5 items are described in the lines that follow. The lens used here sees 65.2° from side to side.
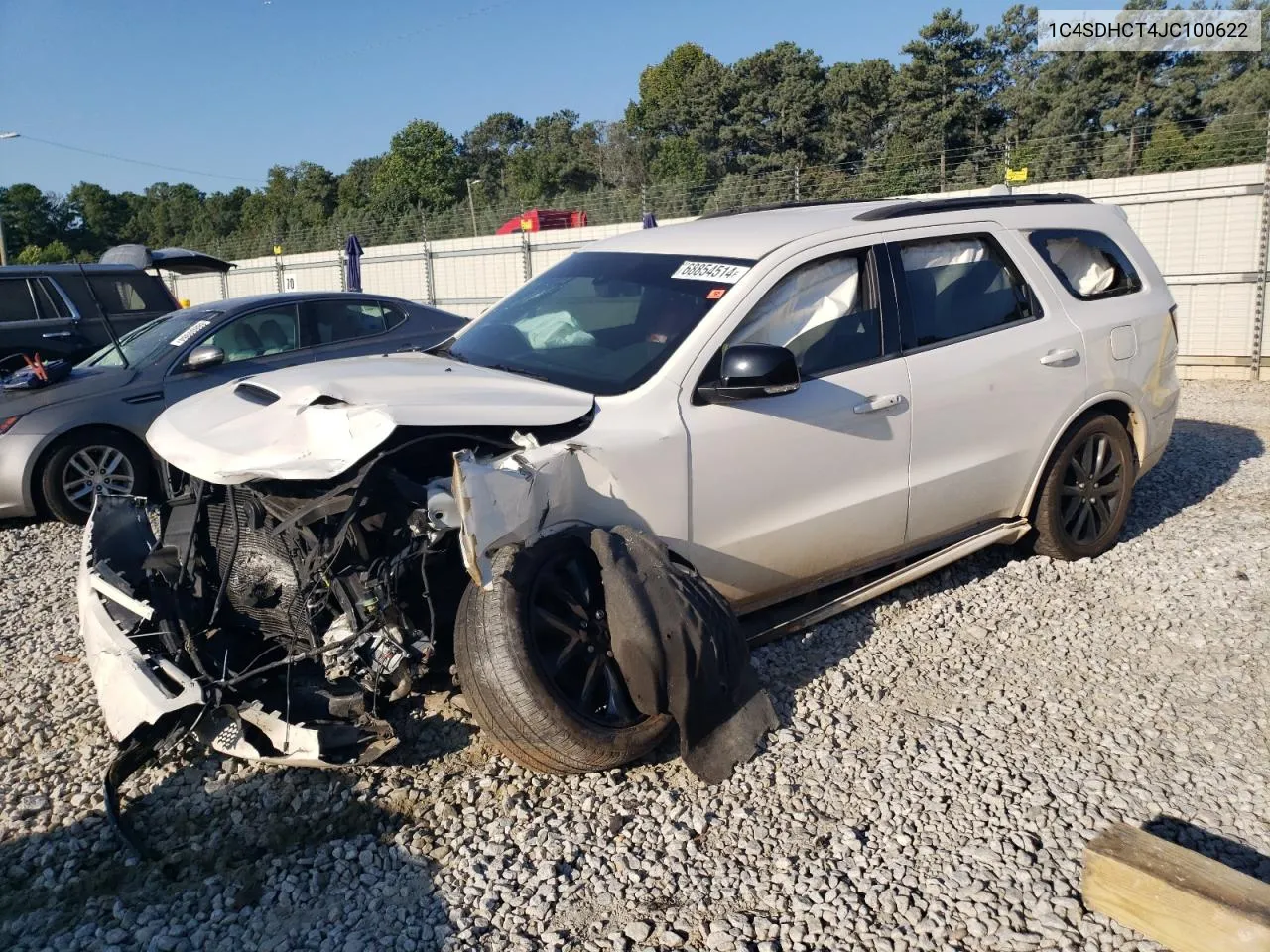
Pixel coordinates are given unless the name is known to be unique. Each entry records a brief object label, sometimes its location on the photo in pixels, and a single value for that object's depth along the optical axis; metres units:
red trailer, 22.48
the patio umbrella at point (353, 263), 16.36
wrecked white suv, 3.22
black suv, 9.20
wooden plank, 2.32
